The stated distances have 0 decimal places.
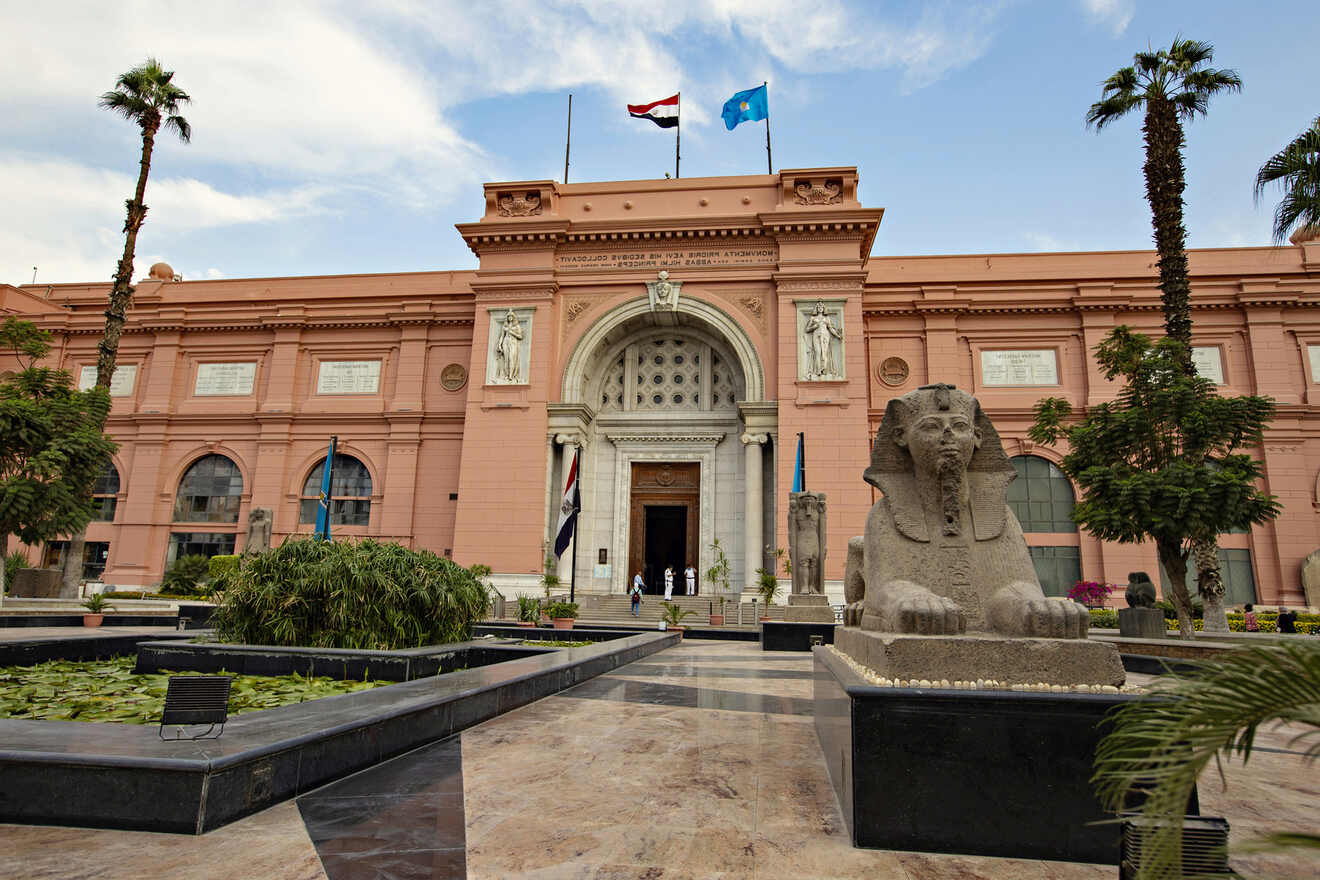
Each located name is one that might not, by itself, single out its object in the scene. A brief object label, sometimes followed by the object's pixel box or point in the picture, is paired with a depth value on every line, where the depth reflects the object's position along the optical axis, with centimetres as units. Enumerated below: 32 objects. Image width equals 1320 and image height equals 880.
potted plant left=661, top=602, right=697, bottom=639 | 1576
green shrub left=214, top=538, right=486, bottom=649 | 689
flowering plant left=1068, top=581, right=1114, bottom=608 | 1933
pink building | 2148
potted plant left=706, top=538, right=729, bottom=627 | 2086
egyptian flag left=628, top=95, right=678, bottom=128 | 2486
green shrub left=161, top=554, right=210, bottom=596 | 1956
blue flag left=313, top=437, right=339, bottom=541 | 1805
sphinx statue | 392
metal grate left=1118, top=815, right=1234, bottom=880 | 196
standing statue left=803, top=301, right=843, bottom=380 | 2134
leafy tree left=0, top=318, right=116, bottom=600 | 1484
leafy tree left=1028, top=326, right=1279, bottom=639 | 1189
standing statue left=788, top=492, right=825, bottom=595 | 1484
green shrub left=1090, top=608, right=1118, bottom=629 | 1777
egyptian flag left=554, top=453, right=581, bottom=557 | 1479
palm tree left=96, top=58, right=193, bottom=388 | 1936
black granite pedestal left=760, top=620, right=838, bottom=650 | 1218
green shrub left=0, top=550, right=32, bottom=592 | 2012
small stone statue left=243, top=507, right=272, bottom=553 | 1836
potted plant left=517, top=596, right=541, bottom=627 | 1433
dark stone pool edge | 278
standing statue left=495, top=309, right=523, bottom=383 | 2261
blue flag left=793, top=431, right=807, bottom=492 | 1758
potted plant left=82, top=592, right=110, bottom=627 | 1241
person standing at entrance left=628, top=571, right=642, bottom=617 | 2022
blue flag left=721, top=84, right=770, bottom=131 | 2406
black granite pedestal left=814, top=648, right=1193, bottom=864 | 279
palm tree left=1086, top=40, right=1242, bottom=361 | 1437
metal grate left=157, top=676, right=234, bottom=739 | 309
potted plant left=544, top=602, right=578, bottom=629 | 1466
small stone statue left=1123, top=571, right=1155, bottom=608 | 1447
